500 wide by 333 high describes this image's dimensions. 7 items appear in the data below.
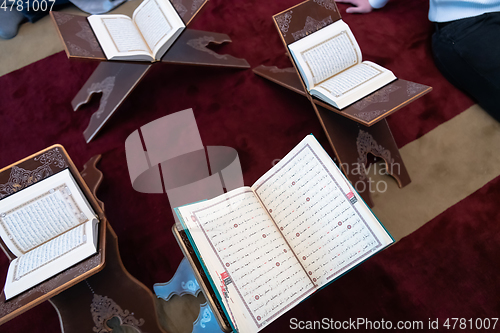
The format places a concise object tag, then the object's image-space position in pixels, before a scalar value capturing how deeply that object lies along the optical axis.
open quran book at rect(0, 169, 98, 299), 1.03
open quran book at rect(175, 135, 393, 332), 0.88
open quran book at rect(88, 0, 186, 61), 1.51
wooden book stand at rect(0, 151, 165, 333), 1.01
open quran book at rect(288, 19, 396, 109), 1.32
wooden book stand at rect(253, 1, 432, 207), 1.40
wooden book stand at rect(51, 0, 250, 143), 1.46
